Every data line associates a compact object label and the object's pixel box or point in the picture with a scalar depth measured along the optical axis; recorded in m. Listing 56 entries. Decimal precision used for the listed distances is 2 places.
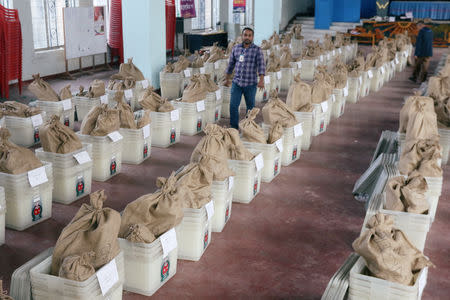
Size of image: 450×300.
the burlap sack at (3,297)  2.44
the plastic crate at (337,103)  8.60
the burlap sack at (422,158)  4.45
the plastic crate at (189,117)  7.17
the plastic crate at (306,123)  6.61
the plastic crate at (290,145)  5.97
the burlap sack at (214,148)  4.29
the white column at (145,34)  9.41
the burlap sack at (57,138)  4.75
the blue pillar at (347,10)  22.03
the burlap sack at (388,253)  2.88
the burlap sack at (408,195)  3.75
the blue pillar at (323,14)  20.72
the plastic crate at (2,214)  3.86
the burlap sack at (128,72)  8.66
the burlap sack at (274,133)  5.45
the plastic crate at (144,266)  3.22
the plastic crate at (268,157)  5.36
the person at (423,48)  11.96
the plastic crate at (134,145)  5.93
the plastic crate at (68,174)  4.72
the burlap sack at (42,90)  6.96
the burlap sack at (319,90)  7.30
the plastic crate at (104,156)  5.32
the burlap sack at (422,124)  5.41
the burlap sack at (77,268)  2.69
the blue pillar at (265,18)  14.95
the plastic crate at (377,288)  2.85
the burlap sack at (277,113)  6.05
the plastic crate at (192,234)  3.73
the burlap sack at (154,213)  3.34
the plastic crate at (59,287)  2.69
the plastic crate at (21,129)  6.27
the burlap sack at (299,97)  6.73
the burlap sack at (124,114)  5.82
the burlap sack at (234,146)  4.77
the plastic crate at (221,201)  4.21
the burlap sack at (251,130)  5.30
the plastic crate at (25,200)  4.16
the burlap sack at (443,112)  6.53
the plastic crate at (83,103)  7.45
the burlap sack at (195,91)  7.21
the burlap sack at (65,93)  7.13
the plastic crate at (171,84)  9.28
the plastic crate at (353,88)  9.80
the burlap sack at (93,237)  2.90
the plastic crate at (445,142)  6.17
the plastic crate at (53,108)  6.99
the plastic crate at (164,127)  6.55
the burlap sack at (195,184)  3.77
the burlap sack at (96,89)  7.47
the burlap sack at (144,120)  6.00
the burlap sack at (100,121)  5.33
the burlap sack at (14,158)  4.18
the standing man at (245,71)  7.20
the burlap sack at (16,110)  6.29
